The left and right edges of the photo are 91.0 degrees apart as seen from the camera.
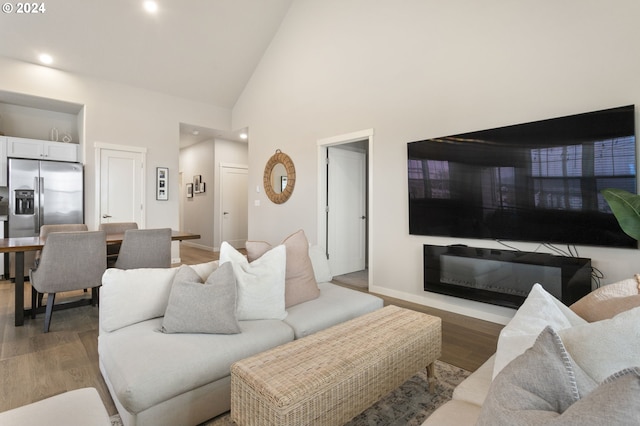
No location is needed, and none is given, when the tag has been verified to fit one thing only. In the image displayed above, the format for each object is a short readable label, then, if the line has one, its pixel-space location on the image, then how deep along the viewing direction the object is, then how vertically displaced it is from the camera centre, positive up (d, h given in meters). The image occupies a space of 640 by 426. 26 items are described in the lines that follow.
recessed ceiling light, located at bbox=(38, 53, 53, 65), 4.55 +2.32
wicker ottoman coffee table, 1.18 -0.67
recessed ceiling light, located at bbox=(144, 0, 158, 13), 4.30 +2.91
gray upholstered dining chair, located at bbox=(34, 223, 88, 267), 3.59 -0.14
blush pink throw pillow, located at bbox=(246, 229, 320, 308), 2.30 -0.39
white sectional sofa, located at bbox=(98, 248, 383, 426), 1.37 -0.67
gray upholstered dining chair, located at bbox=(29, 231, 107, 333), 2.67 -0.41
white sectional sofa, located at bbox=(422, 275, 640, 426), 0.53 -0.36
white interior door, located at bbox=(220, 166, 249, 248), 7.68 +0.27
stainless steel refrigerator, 4.56 +0.33
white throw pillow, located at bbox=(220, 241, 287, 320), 1.96 -0.43
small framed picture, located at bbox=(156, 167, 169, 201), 5.77 +0.61
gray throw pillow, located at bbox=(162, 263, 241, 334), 1.72 -0.51
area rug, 1.62 -1.06
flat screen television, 2.38 +0.31
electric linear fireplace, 2.51 -0.55
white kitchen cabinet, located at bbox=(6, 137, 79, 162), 4.75 +1.07
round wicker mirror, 5.15 +0.66
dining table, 2.63 -0.31
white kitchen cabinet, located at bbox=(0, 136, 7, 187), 4.64 +0.84
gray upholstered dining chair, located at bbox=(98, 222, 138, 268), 3.54 -0.18
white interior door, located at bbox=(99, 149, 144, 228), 5.22 +0.52
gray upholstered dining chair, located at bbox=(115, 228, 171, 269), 3.07 -0.33
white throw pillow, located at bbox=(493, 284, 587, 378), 1.01 -0.38
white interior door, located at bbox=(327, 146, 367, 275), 4.86 +0.08
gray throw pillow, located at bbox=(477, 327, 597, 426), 0.63 -0.37
